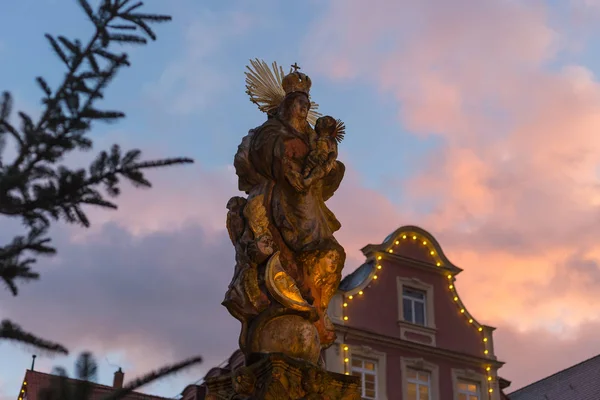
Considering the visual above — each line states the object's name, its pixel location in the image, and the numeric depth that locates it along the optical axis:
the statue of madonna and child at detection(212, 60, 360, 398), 6.59
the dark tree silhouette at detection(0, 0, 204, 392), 3.90
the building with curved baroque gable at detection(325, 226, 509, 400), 20.92
